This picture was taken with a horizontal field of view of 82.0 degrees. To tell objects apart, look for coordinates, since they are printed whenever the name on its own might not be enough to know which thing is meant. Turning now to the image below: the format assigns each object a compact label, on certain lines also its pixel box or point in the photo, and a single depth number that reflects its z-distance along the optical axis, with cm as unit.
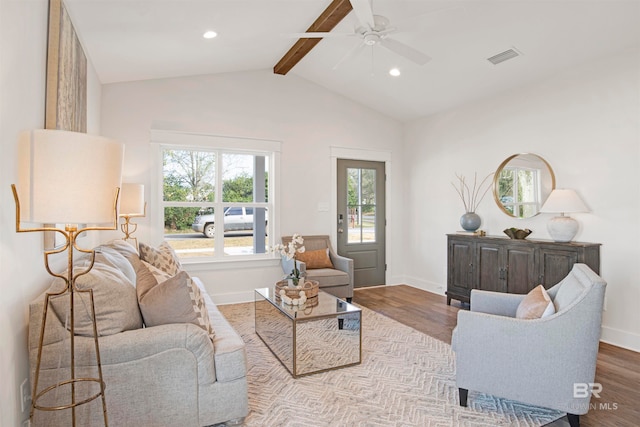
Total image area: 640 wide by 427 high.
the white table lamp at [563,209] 353
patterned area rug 218
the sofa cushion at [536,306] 219
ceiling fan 264
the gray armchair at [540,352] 199
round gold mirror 404
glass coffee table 284
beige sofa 172
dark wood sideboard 348
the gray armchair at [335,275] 436
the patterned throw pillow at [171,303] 198
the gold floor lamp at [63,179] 135
